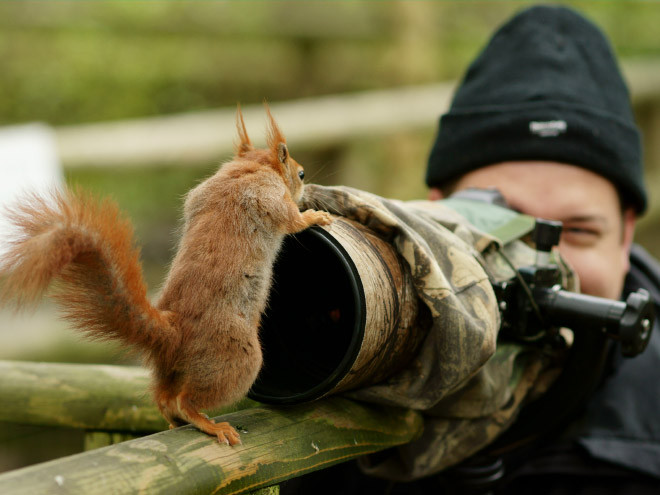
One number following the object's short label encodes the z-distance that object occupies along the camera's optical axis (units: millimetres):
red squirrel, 1429
